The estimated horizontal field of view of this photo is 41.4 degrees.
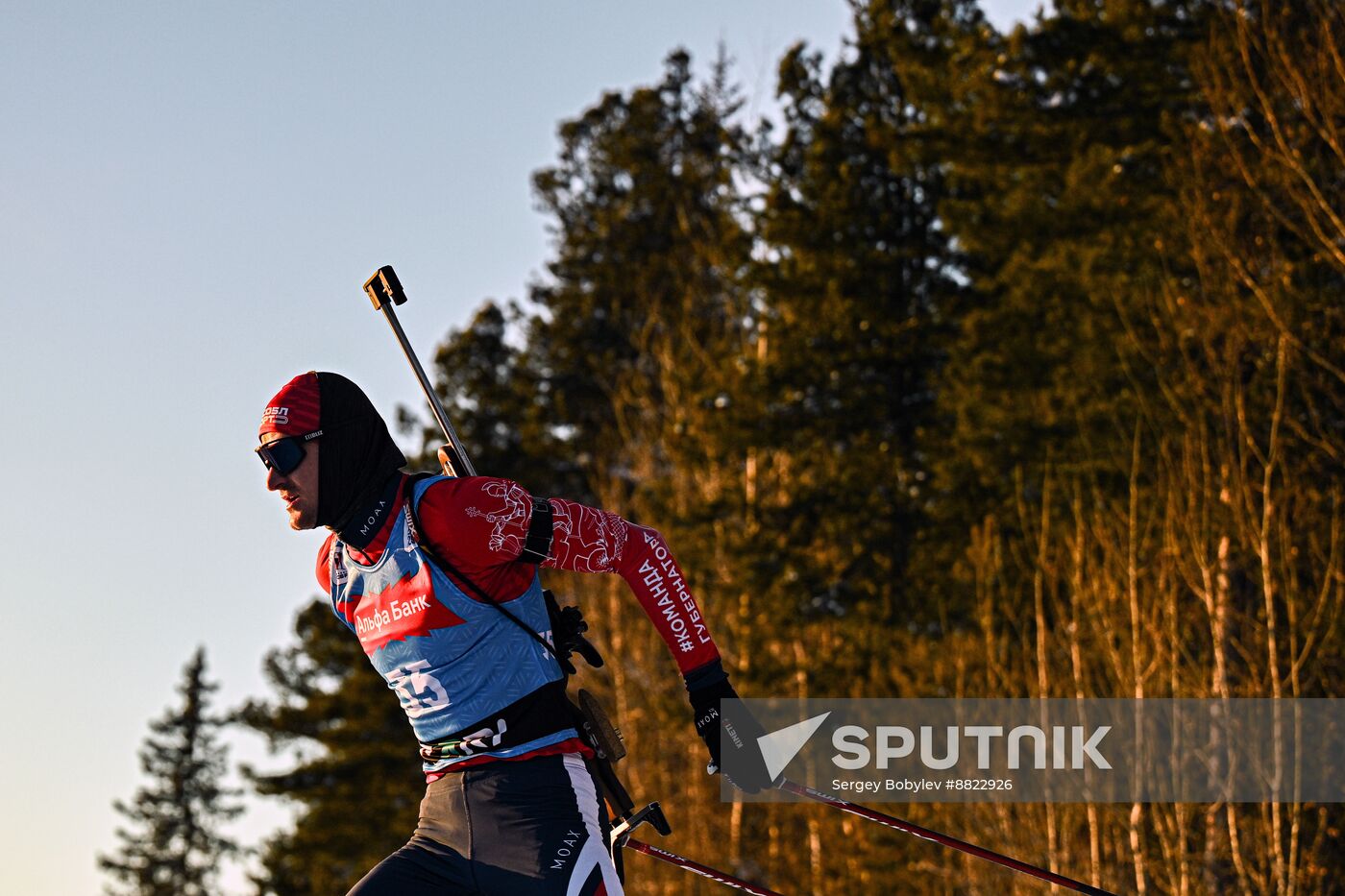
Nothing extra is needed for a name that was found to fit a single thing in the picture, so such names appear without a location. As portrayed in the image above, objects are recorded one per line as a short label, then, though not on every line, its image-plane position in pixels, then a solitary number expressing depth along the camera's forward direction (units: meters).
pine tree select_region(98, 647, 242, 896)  52.50
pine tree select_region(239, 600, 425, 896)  35.16
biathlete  5.05
